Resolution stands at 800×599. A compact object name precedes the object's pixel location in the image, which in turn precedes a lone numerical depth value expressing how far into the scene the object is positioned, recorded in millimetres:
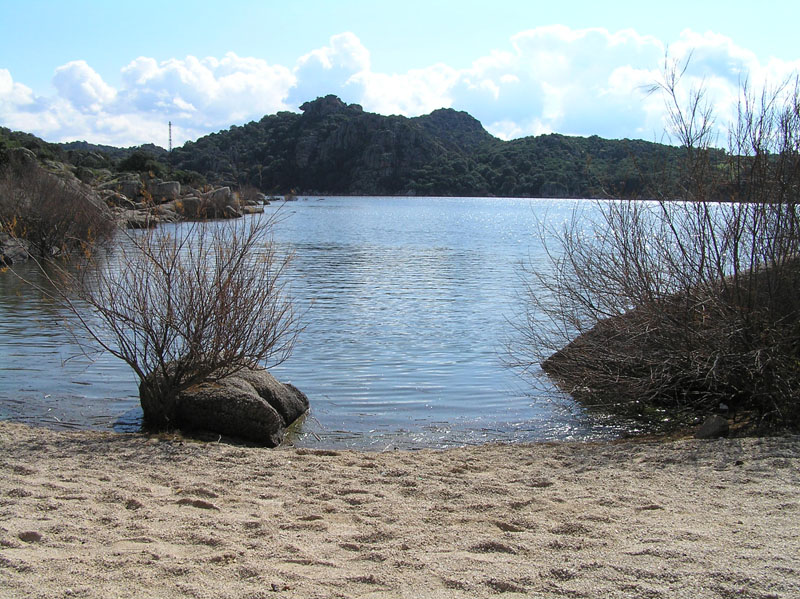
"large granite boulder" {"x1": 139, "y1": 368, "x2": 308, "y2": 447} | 8773
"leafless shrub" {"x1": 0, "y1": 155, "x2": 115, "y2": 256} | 27172
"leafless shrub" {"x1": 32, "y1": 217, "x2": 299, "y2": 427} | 8664
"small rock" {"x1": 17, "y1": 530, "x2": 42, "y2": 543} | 4539
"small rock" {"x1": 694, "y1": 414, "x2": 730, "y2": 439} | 8281
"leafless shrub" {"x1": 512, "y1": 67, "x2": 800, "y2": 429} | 8406
